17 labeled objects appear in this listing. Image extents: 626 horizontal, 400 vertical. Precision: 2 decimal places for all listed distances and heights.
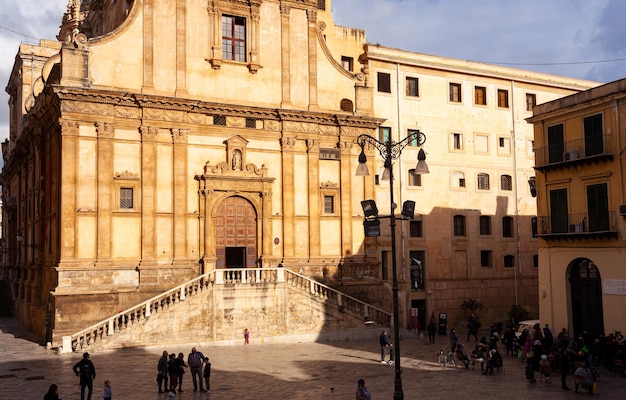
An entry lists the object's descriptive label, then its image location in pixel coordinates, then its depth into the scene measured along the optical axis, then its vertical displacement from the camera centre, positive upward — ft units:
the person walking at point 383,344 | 92.12 -13.29
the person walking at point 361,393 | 54.88 -12.10
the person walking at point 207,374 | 71.36 -13.35
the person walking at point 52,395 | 51.47 -11.13
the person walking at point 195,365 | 71.05 -12.25
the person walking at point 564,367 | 74.69 -13.84
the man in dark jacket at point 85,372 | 63.77 -11.60
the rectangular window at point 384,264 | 134.92 -2.57
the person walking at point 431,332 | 112.78 -14.23
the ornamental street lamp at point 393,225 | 58.80 +2.55
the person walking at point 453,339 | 93.79 -13.33
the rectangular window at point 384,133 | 136.67 +25.60
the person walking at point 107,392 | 60.71 -12.94
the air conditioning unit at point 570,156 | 99.25 +14.58
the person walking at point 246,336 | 105.50 -13.55
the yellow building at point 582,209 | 92.79 +6.10
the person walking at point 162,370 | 69.36 -12.48
